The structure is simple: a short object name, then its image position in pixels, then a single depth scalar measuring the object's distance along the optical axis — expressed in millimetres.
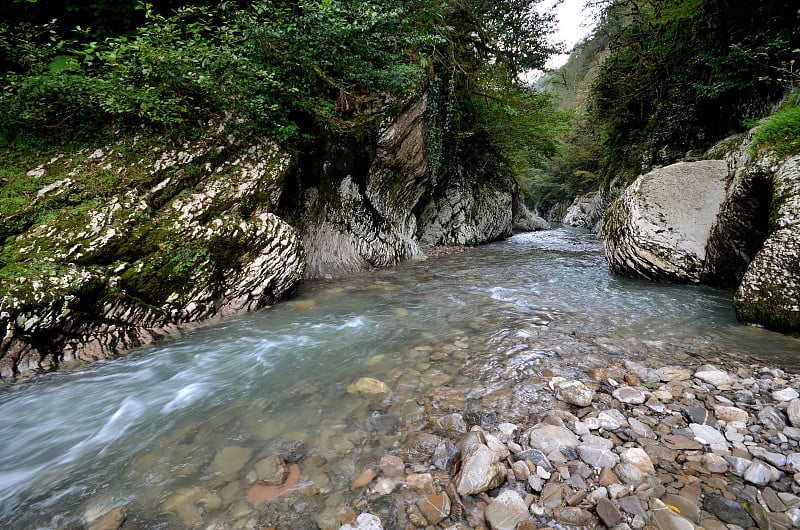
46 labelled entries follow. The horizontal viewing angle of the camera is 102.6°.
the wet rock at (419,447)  1961
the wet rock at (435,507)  1562
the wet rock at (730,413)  2045
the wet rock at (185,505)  1634
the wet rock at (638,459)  1697
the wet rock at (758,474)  1552
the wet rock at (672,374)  2611
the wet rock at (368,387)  2748
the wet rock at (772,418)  1935
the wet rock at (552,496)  1557
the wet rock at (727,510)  1379
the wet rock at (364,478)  1793
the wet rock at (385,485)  1740
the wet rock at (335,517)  1573
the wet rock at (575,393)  2336
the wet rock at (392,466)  1854
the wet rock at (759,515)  1350
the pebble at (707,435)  1868
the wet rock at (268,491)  1737
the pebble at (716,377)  2453
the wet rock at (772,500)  1411
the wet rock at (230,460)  1953
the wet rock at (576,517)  1452
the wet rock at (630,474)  1627
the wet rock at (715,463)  1660
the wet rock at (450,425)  2154
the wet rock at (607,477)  1632
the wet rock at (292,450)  2023
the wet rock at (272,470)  1856
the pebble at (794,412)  1935
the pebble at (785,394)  2192
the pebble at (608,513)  1423
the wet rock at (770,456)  1654
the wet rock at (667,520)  1368
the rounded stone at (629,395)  2319
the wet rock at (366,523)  1543
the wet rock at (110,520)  1599
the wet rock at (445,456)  1878
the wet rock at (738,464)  1630
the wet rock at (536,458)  1777
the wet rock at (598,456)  1749
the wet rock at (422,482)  1723
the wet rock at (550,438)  1921
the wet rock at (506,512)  1478
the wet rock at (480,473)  1662
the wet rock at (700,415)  2039
